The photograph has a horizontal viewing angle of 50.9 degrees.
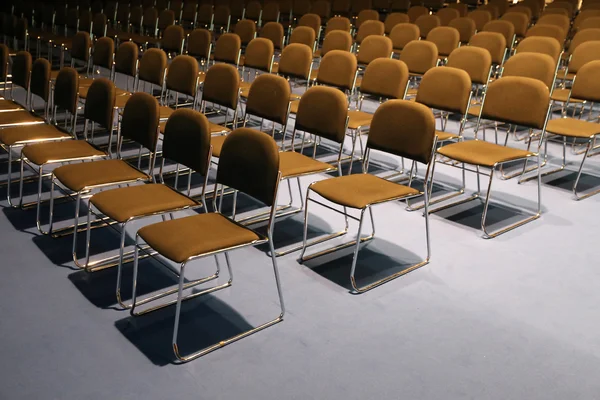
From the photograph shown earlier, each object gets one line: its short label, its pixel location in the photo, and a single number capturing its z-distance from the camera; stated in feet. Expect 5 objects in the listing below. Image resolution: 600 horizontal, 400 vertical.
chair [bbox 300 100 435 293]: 12.31
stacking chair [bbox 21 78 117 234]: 14.02
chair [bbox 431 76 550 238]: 15.02
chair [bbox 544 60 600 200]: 17.61
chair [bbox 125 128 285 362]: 9.82
